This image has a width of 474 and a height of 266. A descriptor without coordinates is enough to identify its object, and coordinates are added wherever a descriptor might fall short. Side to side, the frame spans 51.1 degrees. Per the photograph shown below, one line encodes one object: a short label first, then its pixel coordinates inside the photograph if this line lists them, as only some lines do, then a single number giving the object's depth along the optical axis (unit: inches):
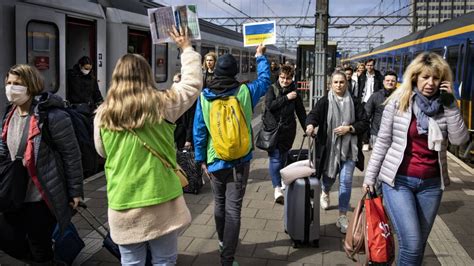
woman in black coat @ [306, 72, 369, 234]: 202.4
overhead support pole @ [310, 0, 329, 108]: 382.3
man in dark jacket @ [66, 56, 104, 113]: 299.3
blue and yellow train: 388.2
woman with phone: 125.0
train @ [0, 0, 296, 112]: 249.4
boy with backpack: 144.1
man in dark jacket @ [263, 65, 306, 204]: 228.4
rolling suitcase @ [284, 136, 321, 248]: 175.9
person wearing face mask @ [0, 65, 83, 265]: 130.4
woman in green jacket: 106.1
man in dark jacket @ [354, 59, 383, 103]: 391.2
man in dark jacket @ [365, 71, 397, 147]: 261.6
